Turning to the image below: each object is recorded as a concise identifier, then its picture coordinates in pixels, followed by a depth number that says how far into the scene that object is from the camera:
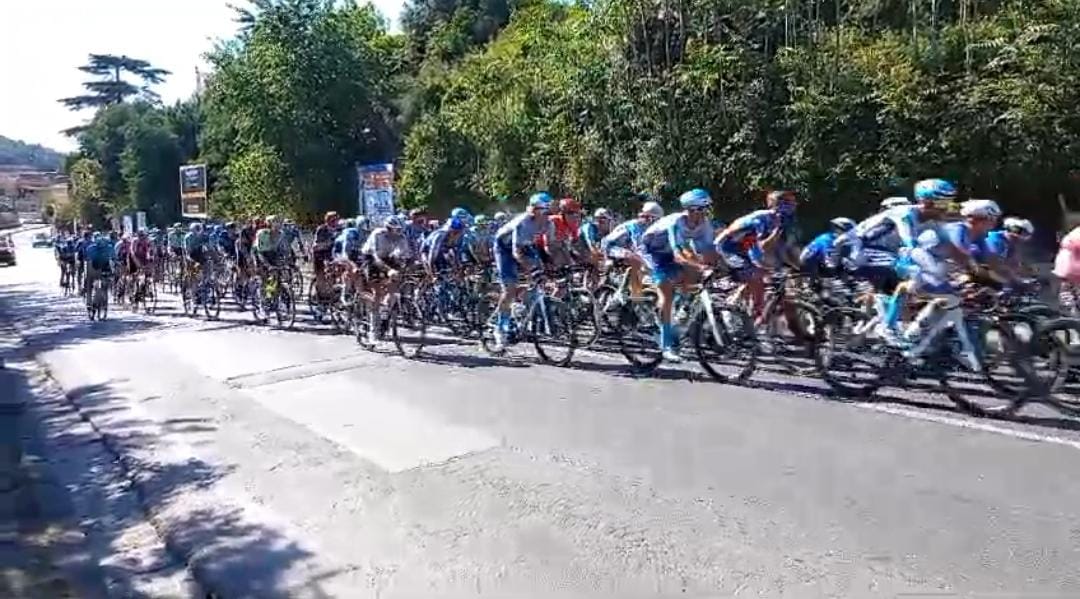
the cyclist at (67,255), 27.59
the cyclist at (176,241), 23.54
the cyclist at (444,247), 13.44
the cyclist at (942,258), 7.89
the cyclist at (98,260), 20.20
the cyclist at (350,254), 13.78
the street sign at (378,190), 24.16
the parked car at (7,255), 54.66
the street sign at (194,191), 40.06
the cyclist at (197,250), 19.78
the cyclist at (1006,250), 8.19
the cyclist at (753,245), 9.83
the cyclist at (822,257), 9.99
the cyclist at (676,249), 9.91
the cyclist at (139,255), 22.79
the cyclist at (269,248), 17.03
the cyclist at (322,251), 16.11
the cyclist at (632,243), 11.05
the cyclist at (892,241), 8.37
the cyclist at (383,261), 12.98
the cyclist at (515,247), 11.55
